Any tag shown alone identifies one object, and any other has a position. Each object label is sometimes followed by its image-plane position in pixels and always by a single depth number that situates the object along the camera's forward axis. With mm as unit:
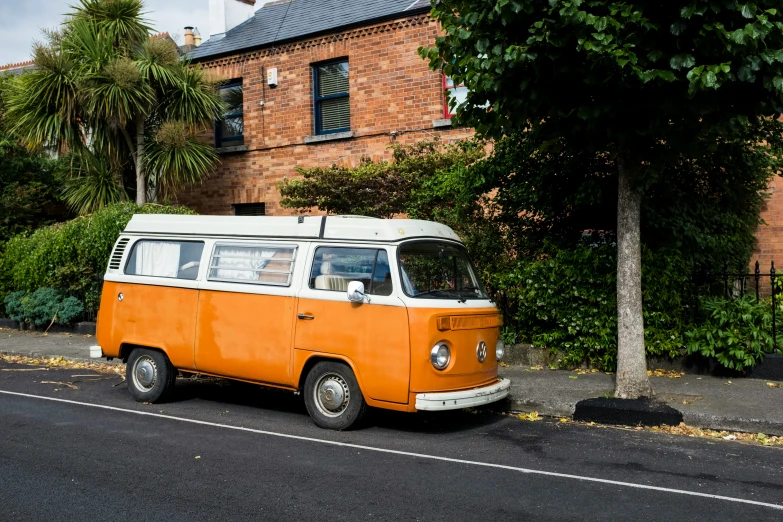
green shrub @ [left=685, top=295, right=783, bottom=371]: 9281
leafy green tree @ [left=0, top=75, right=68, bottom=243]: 17745
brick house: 15711
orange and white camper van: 7098
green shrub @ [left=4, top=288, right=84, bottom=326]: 15320
